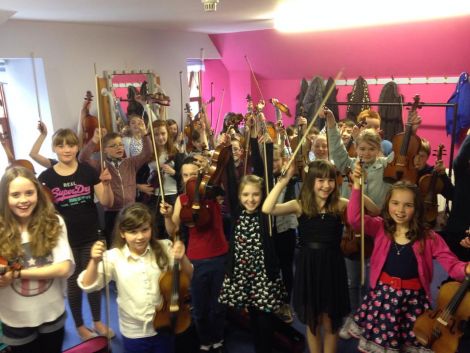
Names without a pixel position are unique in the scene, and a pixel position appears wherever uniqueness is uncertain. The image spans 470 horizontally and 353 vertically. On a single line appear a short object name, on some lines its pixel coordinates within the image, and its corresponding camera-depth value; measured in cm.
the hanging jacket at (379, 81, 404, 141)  523
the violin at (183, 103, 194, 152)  413
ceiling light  414
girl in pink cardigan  202
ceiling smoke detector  277
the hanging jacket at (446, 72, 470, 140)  461
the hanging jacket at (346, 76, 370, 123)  555
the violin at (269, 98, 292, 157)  363
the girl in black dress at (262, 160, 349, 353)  221
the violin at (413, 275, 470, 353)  182
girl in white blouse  201
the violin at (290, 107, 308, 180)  343
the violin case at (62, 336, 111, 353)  237
